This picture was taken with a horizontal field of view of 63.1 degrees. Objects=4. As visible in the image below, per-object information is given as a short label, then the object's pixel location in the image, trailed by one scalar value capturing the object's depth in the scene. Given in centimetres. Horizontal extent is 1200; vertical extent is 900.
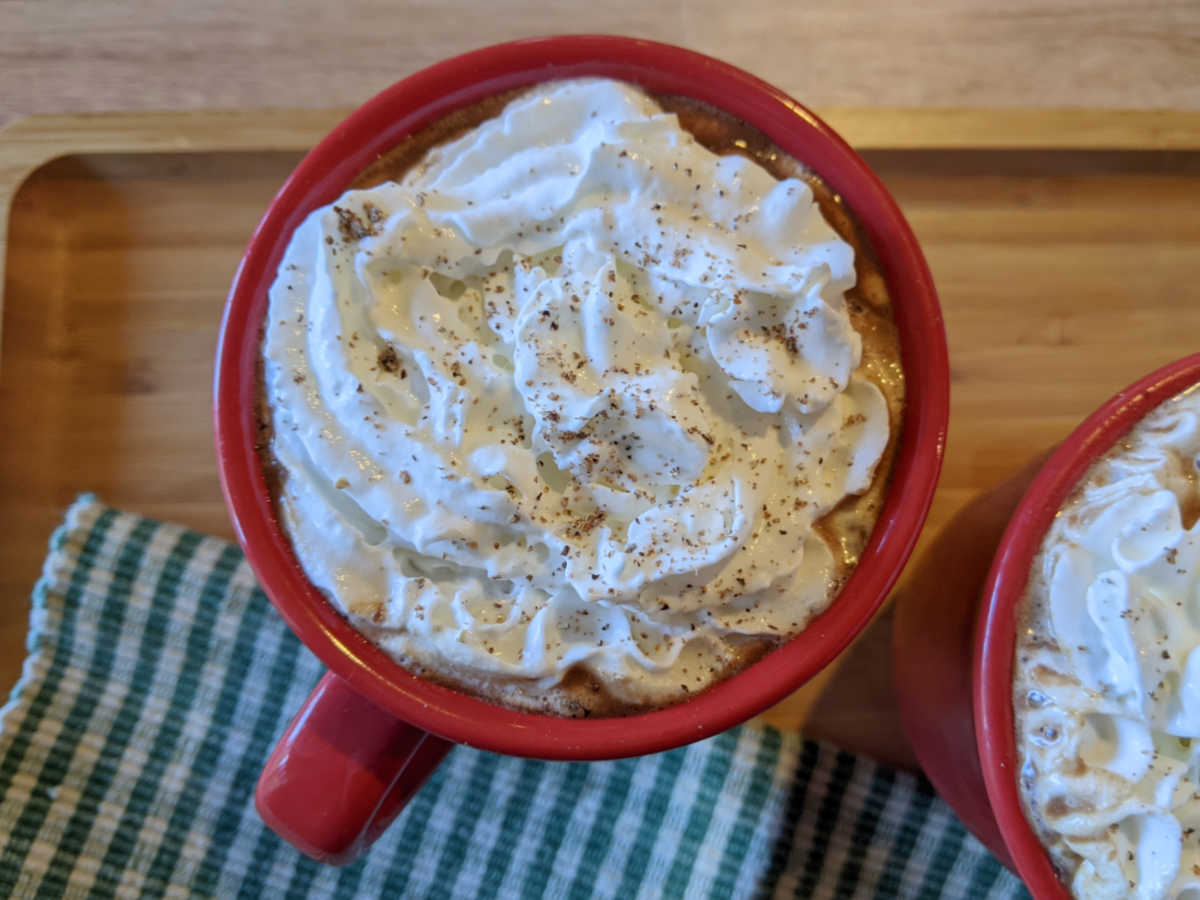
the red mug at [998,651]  12
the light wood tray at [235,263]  17
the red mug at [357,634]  12
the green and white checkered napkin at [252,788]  17
